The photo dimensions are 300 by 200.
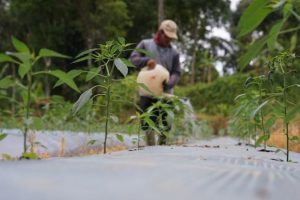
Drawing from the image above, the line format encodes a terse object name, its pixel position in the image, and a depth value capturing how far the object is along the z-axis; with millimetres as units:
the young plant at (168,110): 2679
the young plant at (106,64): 1662
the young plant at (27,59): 1158
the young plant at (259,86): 2154
